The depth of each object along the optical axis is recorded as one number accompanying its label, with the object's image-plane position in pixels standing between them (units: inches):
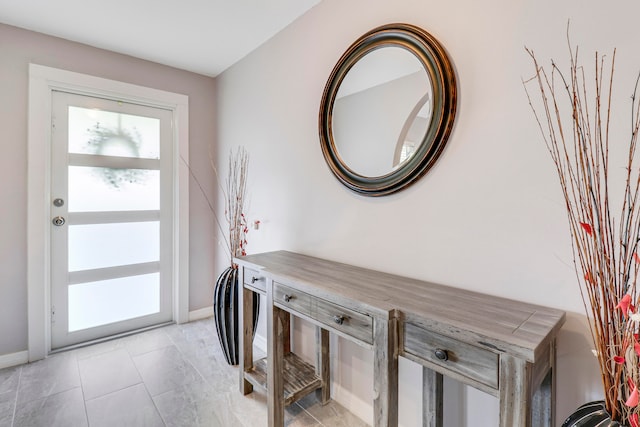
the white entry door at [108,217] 92.0
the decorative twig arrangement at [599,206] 31.0
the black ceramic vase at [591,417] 30.9
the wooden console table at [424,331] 31.4
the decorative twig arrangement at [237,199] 96.3
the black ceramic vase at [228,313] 84.0
